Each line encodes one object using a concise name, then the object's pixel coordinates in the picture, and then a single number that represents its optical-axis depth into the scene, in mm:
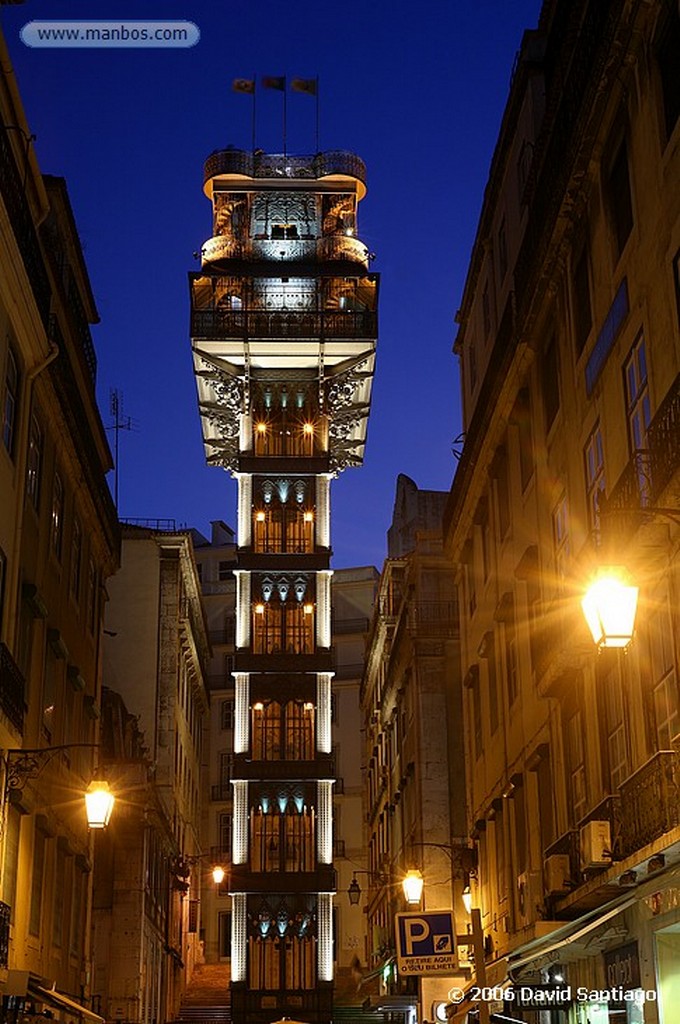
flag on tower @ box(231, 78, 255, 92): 71375
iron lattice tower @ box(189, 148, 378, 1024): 58156
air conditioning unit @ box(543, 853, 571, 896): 20484
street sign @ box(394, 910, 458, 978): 22359
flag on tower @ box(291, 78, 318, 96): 71812
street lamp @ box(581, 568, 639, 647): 10180
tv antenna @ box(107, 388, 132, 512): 58594
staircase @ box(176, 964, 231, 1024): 59781
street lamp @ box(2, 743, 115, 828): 18953
